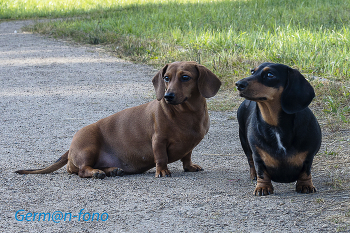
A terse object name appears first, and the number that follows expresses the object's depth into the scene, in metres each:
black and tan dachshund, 5.73
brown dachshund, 7.29
